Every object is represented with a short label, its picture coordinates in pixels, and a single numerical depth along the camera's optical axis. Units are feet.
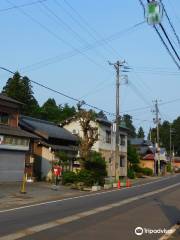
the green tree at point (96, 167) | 135.33
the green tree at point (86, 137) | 133.49
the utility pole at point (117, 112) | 158.44
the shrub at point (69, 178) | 129.80
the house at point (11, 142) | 117.60
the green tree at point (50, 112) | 291.38
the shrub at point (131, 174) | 213.87
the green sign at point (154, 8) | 40.81
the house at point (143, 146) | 322.08
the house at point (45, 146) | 143.64
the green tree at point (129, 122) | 580.71
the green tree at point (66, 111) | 301.41
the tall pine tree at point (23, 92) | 259.19
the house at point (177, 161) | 472.97
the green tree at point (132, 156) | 233.55
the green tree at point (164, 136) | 544.82
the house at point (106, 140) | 189.67
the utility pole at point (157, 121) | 278.05
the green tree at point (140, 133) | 602.40
